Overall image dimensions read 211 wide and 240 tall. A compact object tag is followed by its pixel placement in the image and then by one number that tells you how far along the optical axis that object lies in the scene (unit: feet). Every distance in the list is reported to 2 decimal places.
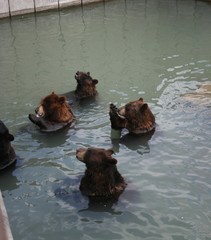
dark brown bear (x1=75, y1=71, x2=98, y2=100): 33.30
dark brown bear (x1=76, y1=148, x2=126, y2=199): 20.90
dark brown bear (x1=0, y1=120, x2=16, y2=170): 24.36
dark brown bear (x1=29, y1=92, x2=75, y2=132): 28.84
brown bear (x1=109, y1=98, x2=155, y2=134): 27.58
